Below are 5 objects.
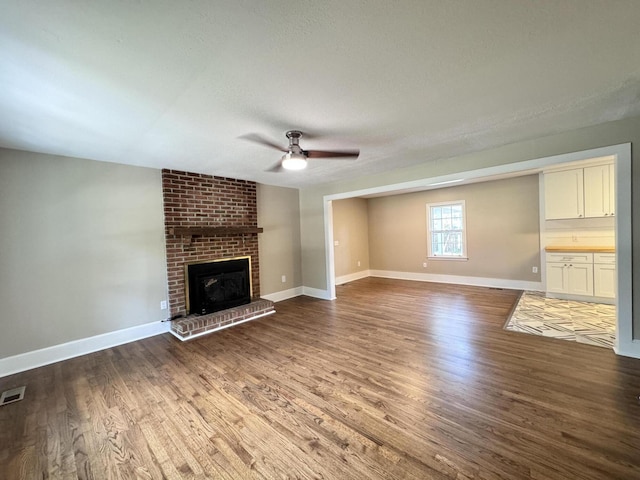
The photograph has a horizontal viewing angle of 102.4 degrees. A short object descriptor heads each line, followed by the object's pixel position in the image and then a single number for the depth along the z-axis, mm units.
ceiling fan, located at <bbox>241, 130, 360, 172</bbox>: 2449
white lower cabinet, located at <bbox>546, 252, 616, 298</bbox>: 4281
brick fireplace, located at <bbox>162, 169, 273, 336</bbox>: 4020
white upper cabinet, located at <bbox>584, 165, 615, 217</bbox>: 4402
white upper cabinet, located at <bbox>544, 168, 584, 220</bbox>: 4680
